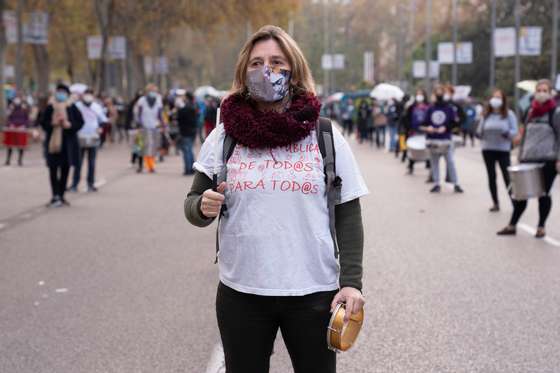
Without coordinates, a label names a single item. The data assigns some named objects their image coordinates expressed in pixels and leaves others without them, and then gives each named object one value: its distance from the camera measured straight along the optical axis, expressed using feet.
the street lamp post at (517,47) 121.80
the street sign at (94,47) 145.28
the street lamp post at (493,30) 147.74
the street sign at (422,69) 209.67
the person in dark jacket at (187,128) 69.72
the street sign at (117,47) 153.48
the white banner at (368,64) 295.64
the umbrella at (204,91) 186.91
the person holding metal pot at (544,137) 34.45
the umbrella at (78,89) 56.29
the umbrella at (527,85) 98.79
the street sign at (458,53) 168.45
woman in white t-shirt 10.64
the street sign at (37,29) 122.01
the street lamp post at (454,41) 172.50
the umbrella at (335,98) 203.92
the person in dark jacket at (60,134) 46.80
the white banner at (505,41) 127.85
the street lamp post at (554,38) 112.61
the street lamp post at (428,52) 169.07
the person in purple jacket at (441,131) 54.65
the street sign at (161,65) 200.39
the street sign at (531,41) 125.08
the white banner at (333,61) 270.87
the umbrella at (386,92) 100.63
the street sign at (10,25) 118.11
